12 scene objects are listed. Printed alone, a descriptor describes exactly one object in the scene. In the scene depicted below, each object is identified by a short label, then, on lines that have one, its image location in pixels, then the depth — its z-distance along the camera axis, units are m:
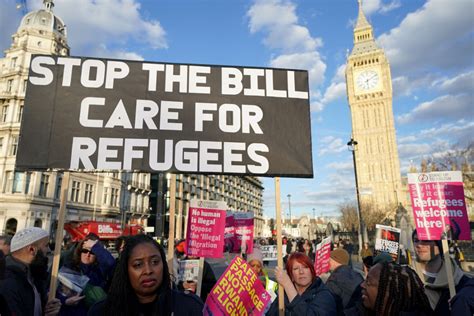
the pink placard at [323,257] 6.39
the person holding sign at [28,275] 2.94
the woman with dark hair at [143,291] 1.91
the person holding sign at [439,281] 2.64
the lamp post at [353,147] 19.00
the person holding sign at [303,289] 2.96
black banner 3.94
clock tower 90.06
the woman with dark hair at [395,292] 2.50
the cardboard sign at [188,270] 5.18
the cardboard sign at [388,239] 9.08
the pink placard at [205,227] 4.64
